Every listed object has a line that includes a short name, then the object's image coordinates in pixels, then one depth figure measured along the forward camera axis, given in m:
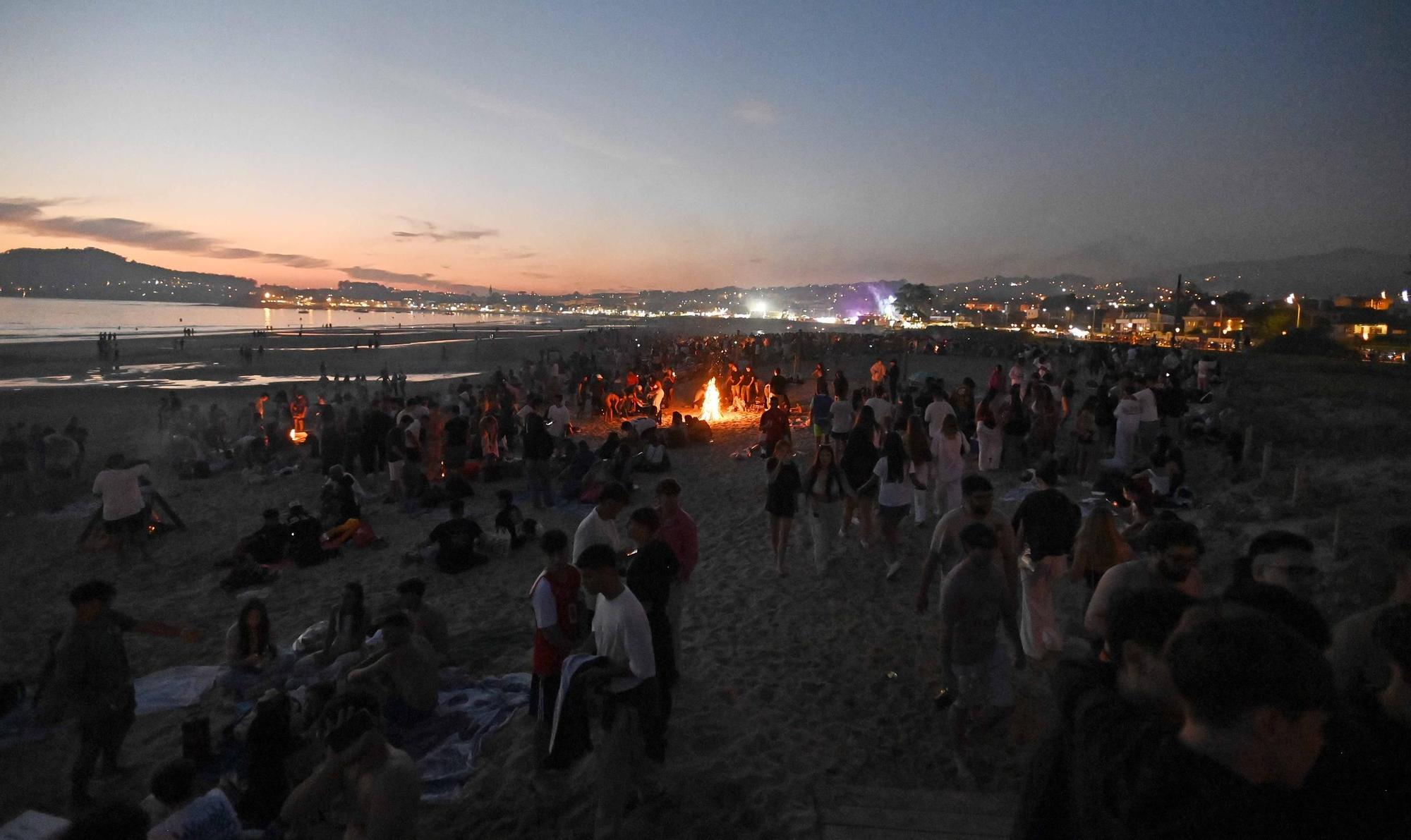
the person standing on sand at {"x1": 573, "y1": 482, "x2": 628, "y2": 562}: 4.94
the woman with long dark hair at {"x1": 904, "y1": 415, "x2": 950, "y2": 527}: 7.76
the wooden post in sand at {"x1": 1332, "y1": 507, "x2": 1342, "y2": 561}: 7.16
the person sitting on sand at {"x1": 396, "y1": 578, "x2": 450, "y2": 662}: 5.52
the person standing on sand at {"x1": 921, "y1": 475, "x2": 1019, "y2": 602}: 4.61
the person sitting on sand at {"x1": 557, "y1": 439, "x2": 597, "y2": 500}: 11.49
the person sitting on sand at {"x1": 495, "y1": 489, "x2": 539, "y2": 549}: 9.23
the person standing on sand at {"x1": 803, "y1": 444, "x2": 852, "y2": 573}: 7.29
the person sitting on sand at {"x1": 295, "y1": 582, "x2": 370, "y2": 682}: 5.88
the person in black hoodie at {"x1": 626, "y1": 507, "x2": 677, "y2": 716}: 4.21
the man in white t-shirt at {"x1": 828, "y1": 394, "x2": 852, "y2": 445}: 10.50
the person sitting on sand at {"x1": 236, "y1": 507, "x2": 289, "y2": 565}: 8.97
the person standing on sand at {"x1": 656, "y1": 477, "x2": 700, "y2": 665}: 5.30
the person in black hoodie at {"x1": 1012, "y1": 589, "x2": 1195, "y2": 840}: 1.63
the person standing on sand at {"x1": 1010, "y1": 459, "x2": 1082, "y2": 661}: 4.83
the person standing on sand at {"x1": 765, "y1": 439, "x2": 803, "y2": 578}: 7.29
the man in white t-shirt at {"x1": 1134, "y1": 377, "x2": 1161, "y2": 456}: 10.47
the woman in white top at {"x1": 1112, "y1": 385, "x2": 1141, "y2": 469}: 10.45
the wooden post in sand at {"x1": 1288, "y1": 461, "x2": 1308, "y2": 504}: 8.70
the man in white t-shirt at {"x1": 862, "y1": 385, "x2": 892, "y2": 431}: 9.41
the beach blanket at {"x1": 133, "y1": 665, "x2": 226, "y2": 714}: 5.94
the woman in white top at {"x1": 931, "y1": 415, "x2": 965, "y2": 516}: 7.62
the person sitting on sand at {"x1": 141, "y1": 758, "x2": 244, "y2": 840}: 3.36
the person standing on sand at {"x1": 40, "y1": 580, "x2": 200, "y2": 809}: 4.51
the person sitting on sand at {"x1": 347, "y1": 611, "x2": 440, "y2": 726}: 4.92
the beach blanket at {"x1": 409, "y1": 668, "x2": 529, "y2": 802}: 4.63
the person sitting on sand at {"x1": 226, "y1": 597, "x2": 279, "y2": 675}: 5.95
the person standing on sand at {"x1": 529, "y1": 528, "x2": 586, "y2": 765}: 4.16
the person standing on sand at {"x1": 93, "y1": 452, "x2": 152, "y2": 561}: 8.86
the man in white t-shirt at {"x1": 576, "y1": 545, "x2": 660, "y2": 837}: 3.51
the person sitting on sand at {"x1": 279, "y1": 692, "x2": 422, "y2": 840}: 3.16
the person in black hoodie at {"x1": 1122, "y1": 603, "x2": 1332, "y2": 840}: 1.42
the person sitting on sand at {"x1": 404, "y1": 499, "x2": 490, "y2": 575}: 8.59
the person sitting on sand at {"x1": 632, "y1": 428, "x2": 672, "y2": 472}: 12.64
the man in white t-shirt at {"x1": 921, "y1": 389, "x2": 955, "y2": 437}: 8.68
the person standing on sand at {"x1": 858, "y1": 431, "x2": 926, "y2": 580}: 7.16
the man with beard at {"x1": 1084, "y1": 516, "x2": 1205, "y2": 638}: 3.27
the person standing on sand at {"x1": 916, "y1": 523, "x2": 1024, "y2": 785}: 3.98
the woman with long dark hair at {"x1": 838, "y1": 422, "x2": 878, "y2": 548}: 7.52
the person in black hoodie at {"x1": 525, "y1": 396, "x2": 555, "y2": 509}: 10.42
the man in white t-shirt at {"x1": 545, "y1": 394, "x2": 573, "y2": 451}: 12.69
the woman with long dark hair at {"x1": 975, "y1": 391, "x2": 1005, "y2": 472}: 10.61
